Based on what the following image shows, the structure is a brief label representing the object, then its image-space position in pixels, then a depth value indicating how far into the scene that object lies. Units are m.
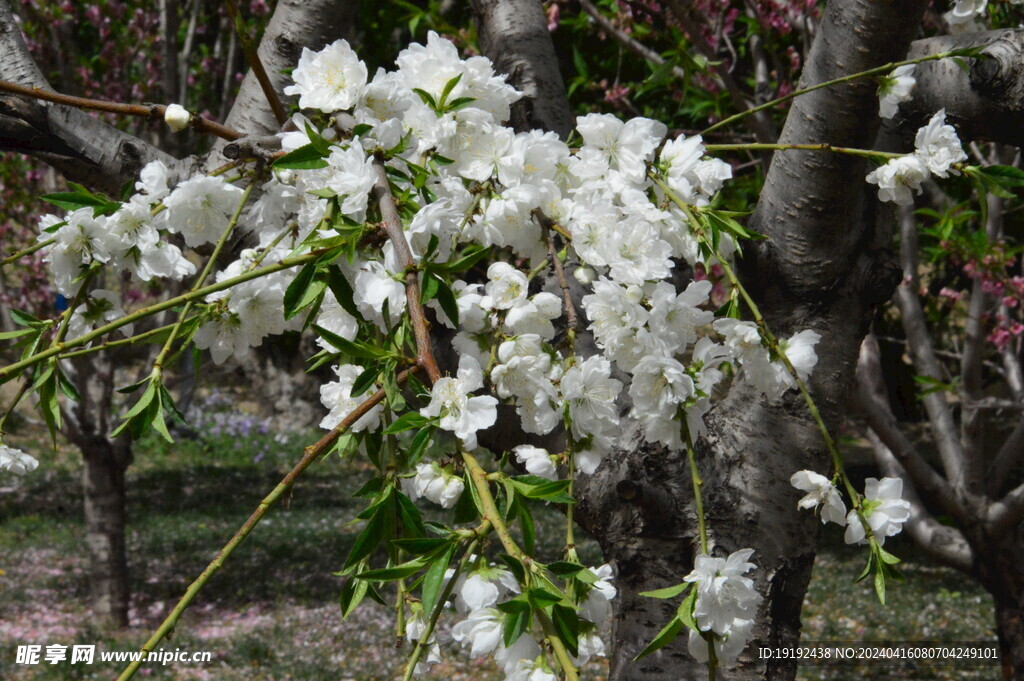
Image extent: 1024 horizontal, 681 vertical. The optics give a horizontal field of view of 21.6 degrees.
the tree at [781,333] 1.43
